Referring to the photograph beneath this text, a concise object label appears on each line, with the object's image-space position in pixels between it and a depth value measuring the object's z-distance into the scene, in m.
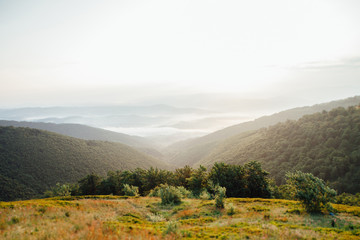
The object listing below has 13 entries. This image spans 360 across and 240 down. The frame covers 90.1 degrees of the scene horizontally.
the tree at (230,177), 40.91
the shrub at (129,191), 37.41
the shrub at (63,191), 41.46
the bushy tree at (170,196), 27.98
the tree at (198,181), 44.84
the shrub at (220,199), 23.33
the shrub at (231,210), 20.80
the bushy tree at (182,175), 51.72
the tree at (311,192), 18.86
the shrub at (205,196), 31.53
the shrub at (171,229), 12.08
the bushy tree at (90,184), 56.66
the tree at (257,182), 40.19
